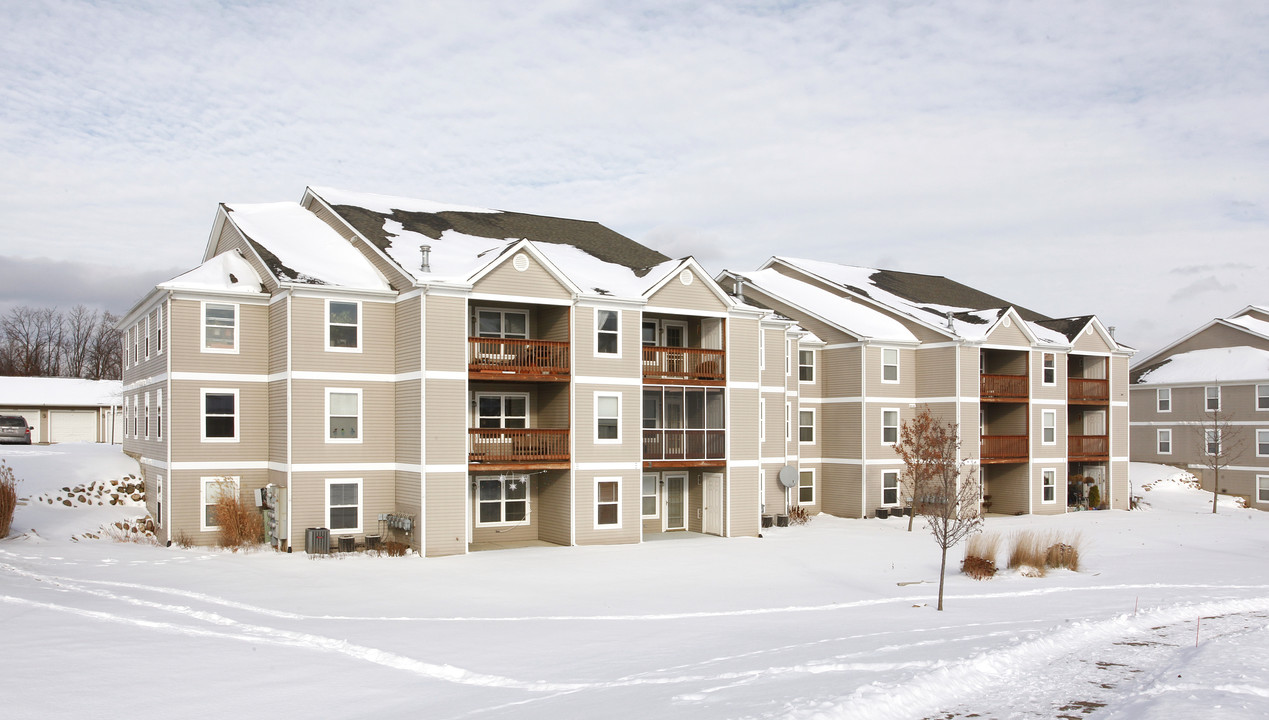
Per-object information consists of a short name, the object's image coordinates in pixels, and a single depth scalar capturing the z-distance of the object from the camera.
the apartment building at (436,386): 27.22
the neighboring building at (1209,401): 53.06
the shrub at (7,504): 25.22
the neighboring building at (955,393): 40.69
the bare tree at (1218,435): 53.16
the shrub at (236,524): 26.81
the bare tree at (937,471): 21.14
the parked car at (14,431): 48.25
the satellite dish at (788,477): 36.31
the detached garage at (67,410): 55.00
